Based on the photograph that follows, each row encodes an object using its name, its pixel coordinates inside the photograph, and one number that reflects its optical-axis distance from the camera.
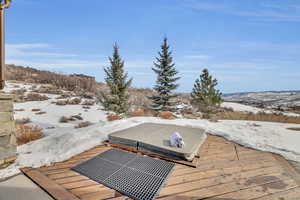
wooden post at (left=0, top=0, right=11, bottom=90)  2.16
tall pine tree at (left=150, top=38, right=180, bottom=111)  9.85
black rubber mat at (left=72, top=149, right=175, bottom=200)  1.34
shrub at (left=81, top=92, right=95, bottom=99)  13.10
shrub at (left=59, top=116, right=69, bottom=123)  6.63
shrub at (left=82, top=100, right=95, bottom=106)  10.45
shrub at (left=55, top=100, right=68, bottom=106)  9.62
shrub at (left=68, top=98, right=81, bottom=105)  10.25
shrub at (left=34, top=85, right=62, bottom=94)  12.97
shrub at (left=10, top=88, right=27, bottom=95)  11.20
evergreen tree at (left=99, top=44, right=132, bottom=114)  8.11
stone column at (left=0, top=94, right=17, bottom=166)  1.99
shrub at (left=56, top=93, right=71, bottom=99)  11.59
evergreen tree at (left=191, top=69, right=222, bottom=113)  8.68
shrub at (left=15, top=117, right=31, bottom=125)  5.92
